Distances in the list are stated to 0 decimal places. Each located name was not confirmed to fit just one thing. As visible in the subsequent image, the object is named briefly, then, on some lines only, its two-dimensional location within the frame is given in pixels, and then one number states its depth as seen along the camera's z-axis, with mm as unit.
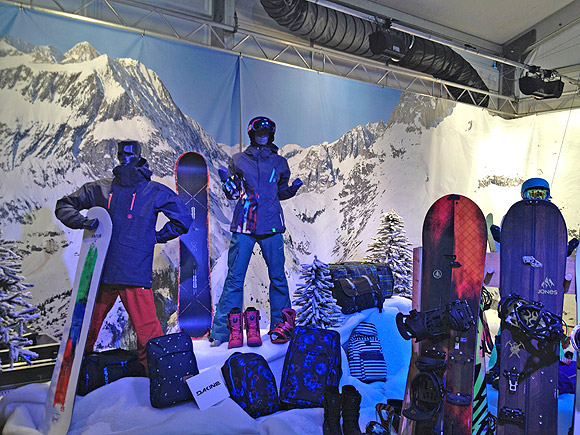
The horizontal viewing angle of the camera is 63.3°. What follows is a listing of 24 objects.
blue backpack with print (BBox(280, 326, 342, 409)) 2596
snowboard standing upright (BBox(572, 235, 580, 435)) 2018
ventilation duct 4672
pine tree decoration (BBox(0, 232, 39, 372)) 2826
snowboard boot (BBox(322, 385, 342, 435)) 2307
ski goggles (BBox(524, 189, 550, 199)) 2644
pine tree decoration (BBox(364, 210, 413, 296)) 4668
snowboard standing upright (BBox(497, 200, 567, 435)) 2158
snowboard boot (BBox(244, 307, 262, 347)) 3131
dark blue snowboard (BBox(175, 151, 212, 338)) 3615
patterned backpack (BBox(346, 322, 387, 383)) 3174
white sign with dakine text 2451
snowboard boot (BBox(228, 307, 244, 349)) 3152
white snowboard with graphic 2334
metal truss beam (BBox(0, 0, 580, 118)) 4016
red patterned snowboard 2045
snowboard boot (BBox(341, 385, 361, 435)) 2281
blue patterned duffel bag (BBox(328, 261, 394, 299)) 3854
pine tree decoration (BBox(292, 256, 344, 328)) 3318
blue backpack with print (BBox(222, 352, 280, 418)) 2535
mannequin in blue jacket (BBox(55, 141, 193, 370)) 2785
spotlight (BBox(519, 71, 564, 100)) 6090
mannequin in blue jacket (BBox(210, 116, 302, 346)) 3361
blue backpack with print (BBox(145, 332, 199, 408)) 2451
